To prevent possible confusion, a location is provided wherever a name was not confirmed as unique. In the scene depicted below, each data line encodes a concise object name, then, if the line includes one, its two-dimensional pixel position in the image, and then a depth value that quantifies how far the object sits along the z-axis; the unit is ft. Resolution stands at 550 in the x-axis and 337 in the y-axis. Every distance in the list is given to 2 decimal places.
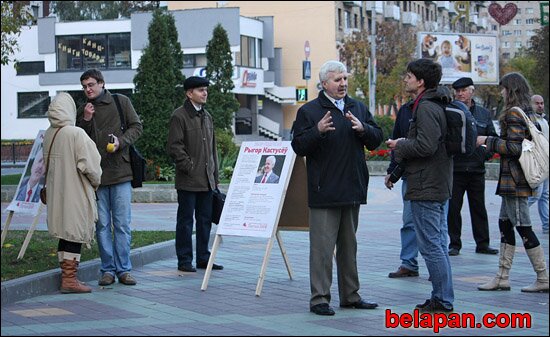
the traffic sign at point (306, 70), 160.56
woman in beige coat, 31.37
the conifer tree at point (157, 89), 85.87
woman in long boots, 31.12
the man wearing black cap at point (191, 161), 36.14
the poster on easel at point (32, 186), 35.86
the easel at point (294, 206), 33.76
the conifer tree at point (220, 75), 123.54
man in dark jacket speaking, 27.58
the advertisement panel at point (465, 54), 119.24
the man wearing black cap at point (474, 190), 41.73
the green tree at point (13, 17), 63.19
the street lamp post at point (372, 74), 160.15
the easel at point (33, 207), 35.81
